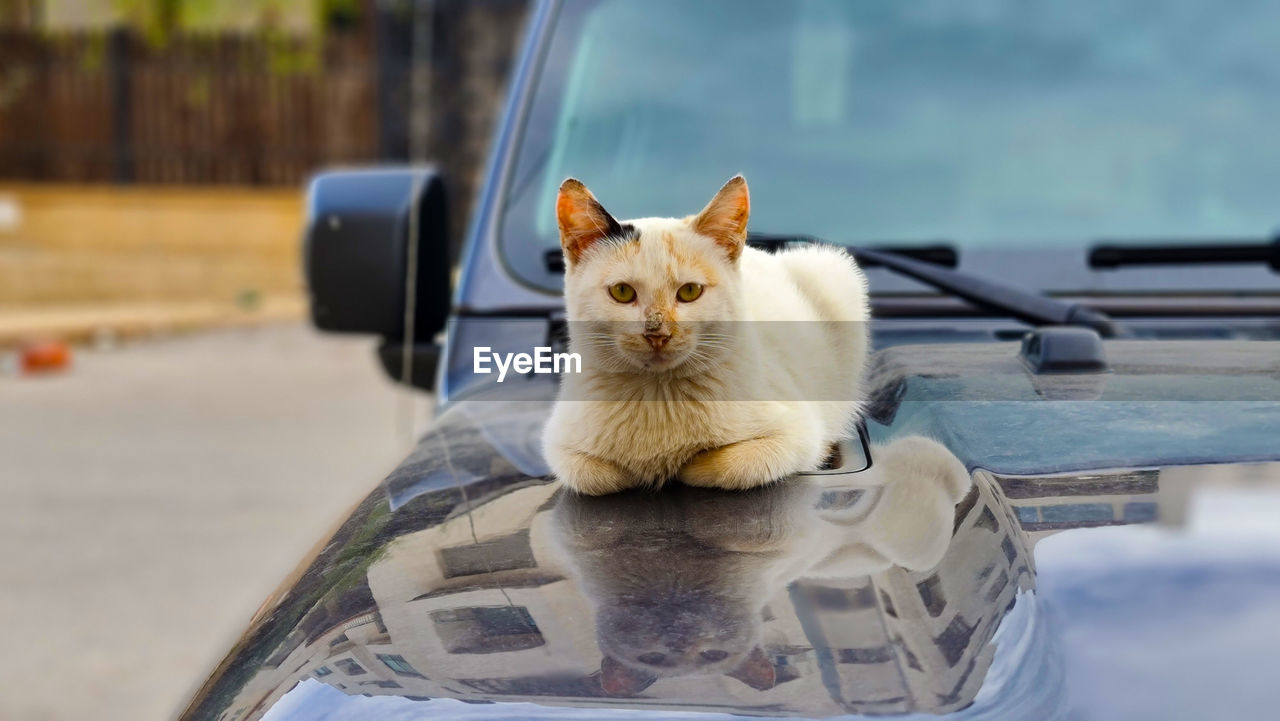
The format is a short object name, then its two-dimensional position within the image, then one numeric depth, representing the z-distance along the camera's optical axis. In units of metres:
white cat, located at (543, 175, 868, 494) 1.35
